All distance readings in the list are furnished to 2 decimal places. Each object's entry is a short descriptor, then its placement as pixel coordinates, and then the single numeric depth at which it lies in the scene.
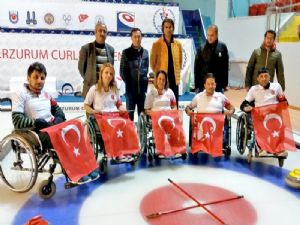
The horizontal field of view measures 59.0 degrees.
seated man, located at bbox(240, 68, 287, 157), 2.63
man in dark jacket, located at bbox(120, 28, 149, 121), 2.84
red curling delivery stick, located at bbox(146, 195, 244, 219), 1.78
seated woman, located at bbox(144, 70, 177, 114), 2.66
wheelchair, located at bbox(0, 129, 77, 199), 1.86
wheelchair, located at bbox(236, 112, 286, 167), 2.53
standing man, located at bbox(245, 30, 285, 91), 2.93
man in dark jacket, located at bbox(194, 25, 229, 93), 2.92
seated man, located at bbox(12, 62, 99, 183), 1.98
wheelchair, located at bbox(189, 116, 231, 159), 2.63
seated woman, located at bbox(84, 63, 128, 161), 2.42
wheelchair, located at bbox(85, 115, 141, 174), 2.34
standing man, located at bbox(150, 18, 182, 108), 2.88
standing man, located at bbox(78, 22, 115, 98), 2.74
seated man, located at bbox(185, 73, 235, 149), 2.64
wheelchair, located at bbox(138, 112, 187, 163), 2.53
